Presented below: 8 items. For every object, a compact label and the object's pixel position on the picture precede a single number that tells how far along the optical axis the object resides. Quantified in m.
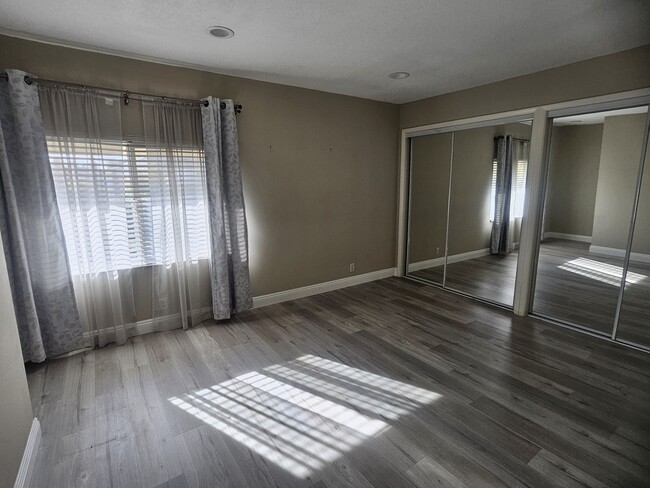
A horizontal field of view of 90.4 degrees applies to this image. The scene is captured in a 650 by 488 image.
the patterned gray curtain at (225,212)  3.24
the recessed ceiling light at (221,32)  2.38
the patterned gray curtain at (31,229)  2.43
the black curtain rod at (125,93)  2.46
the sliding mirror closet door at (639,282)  2.85
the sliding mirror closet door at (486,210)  4.02
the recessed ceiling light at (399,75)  3.36
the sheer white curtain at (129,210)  2.72
